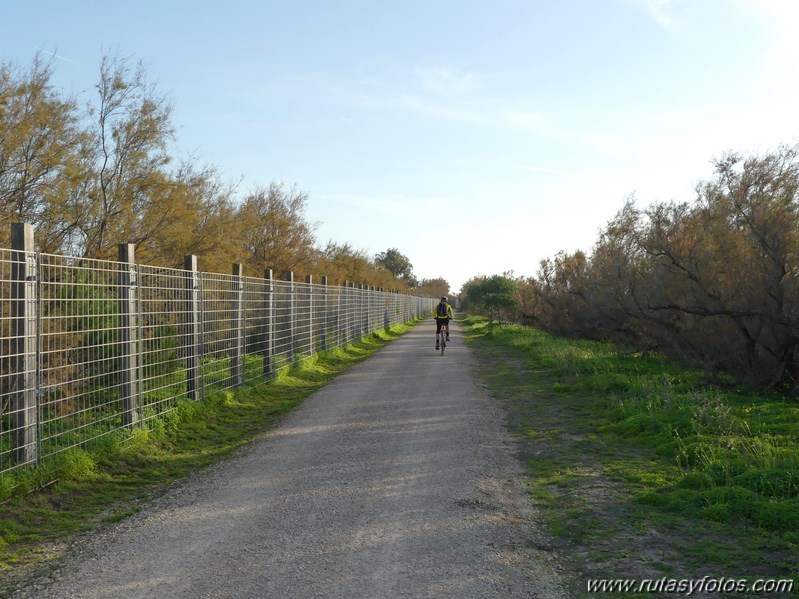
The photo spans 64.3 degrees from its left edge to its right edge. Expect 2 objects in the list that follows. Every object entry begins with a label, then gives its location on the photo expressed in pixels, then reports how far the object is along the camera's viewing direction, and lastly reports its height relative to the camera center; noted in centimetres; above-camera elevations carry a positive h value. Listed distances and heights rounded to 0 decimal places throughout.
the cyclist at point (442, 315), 2116 -35
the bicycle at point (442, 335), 2073 -106
